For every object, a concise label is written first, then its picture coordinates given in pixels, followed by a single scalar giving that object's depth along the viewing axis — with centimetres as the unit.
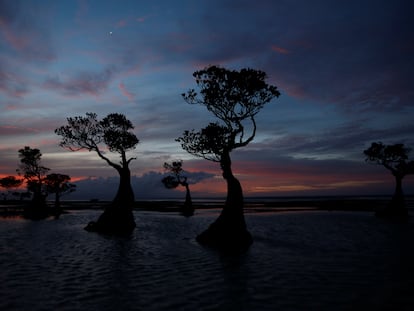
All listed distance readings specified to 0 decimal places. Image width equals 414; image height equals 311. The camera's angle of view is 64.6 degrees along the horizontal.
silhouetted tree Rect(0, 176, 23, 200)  9862
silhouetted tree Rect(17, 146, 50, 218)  6412
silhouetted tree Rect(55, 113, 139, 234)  3728
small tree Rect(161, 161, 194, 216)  7256
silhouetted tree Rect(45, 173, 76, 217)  8716
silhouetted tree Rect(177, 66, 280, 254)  2688
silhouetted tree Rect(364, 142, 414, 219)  5572
